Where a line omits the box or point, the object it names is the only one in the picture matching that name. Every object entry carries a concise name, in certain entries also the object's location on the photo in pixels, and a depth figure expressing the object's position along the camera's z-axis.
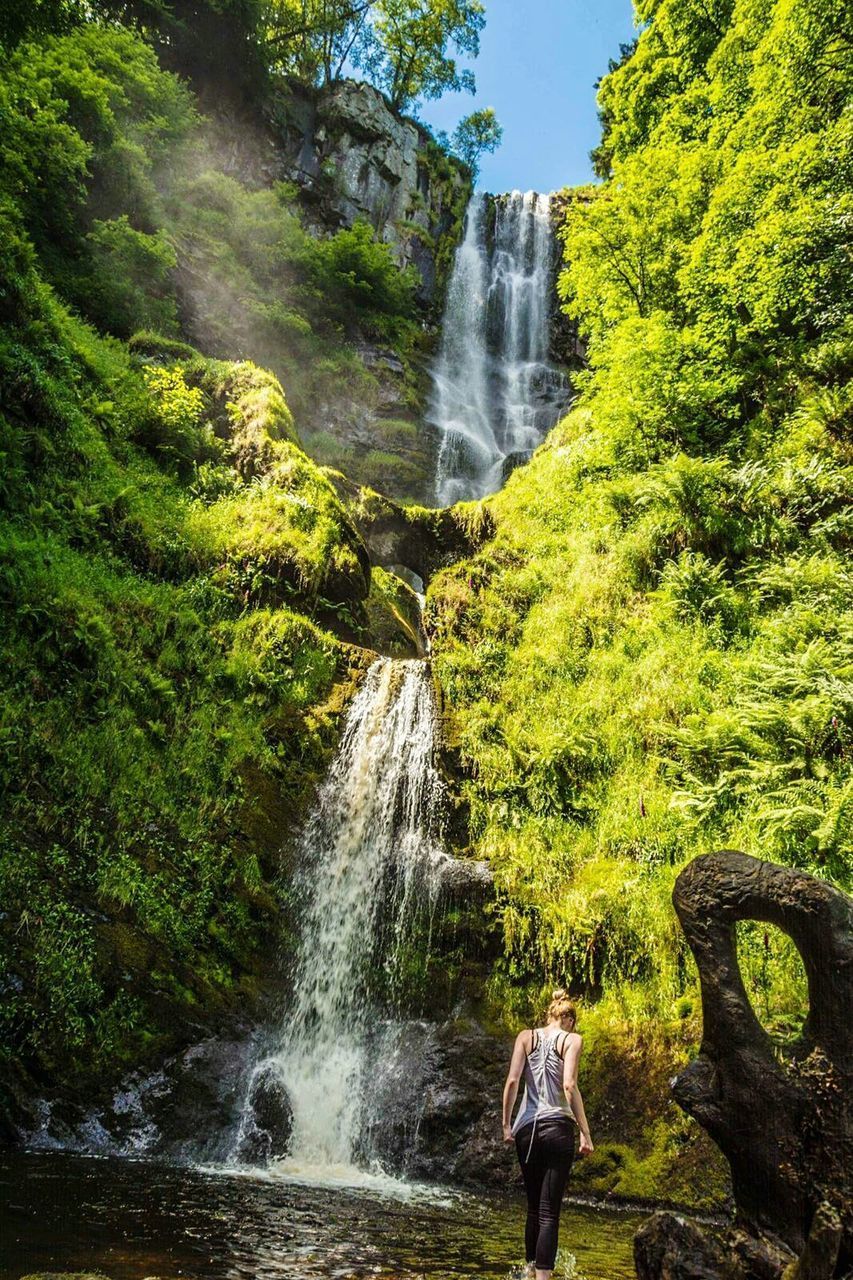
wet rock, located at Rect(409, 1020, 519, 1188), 6.75
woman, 3.65
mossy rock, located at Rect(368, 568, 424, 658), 14.44
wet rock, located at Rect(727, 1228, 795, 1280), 3.18
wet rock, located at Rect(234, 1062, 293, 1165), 6.82
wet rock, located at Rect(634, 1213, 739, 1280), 3.11
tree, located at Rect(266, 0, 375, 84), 30.58
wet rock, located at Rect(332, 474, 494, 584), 17.16
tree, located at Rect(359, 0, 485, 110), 32.69
